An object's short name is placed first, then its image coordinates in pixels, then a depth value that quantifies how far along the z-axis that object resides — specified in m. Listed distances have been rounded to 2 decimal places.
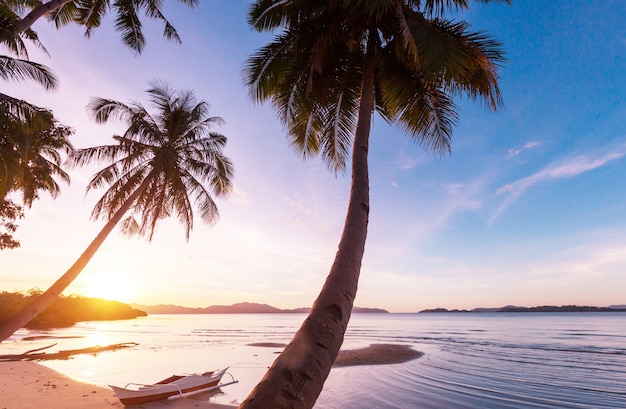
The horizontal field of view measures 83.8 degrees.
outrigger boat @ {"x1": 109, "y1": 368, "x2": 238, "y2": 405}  10.79
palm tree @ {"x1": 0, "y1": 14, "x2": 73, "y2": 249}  8.62
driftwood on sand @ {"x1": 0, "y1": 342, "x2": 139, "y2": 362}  19.47
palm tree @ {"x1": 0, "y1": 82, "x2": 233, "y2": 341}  14.32
